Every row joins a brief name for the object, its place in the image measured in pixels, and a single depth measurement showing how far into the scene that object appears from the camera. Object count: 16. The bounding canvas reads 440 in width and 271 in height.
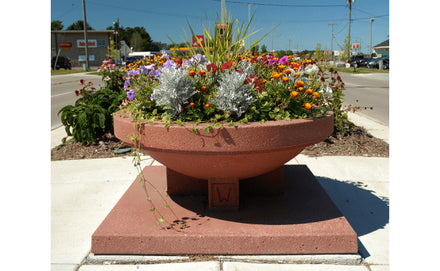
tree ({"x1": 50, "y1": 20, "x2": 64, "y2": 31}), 86.25
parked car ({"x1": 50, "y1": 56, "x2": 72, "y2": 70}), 42.50
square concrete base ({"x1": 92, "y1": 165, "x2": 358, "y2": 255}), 2.64
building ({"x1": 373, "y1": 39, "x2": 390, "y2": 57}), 83.68
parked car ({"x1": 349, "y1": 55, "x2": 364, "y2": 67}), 48.17
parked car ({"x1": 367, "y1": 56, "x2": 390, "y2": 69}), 45.47
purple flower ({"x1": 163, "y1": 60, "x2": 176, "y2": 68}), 3.04
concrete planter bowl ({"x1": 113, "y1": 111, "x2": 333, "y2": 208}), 2.47
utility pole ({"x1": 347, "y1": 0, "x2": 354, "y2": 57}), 44.31
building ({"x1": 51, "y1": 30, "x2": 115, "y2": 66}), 64.75
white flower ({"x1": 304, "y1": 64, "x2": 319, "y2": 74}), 3.45
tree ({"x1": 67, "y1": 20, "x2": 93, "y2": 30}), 90.04
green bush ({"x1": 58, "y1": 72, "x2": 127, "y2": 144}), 5.63
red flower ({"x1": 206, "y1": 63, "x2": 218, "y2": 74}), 2.94
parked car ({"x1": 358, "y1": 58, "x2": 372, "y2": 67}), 47.38
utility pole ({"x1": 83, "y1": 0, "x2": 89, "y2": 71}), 37.53
